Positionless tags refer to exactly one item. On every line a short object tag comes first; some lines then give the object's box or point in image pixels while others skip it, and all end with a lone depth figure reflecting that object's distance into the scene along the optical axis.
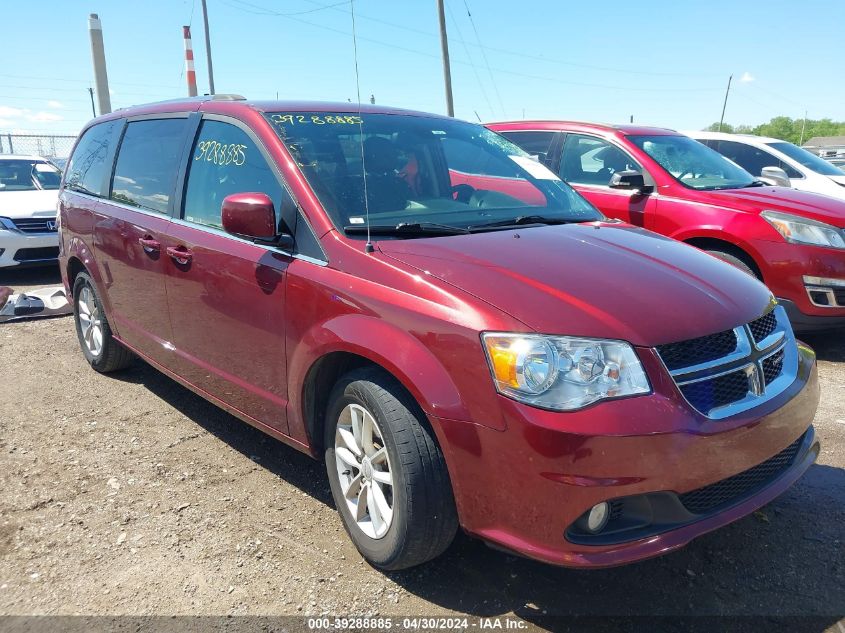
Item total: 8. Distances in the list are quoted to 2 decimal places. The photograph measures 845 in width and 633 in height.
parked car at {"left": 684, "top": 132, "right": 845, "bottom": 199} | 8.96
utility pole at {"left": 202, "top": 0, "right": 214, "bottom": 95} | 23.52
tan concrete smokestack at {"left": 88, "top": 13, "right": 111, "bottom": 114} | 14.21
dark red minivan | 2.06
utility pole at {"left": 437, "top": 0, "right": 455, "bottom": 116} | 17.64
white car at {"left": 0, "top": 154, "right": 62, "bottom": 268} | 7.94
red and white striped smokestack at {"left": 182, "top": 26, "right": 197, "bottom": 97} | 17.06
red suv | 4.92
